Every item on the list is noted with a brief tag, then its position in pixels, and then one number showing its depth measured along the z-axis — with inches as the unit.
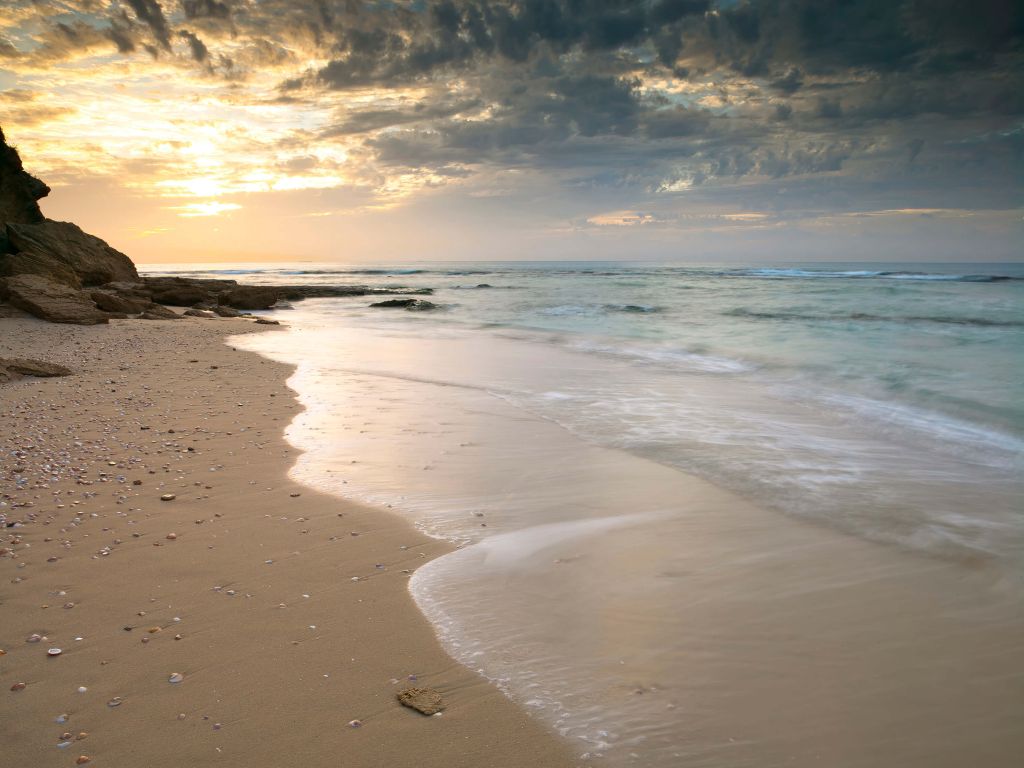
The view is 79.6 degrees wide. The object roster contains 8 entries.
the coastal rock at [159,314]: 713.6
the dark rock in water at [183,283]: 958.4
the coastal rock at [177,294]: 933.1
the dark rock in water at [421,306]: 1064.0
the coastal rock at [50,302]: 598.2
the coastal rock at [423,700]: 90.5
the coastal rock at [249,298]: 984.3
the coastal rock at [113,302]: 713.0
